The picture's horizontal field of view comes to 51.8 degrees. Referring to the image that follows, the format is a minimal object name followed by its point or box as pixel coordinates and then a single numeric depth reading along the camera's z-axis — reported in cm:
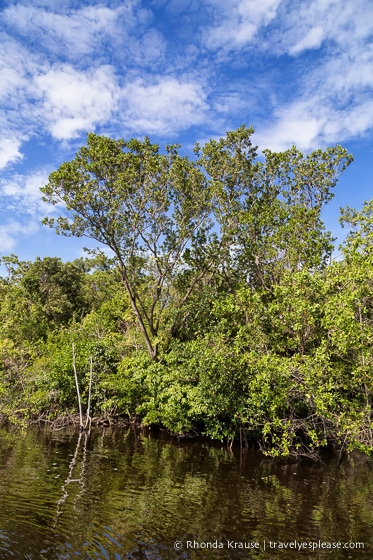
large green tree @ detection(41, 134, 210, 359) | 2536
